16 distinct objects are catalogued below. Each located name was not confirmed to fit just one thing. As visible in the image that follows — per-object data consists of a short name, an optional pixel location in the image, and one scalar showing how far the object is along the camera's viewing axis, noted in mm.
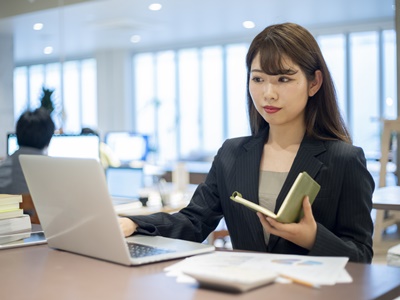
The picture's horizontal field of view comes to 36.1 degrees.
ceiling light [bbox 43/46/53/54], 6855
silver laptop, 1354
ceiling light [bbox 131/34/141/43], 11438
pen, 1129
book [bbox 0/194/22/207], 1776
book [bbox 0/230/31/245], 1750
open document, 1133
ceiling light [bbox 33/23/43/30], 6719
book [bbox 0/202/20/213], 1778
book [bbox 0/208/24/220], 1764
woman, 1695
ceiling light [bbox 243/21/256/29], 10034
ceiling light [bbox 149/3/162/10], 8539
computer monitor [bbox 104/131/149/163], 8359
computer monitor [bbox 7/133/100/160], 4441
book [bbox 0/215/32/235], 1756
